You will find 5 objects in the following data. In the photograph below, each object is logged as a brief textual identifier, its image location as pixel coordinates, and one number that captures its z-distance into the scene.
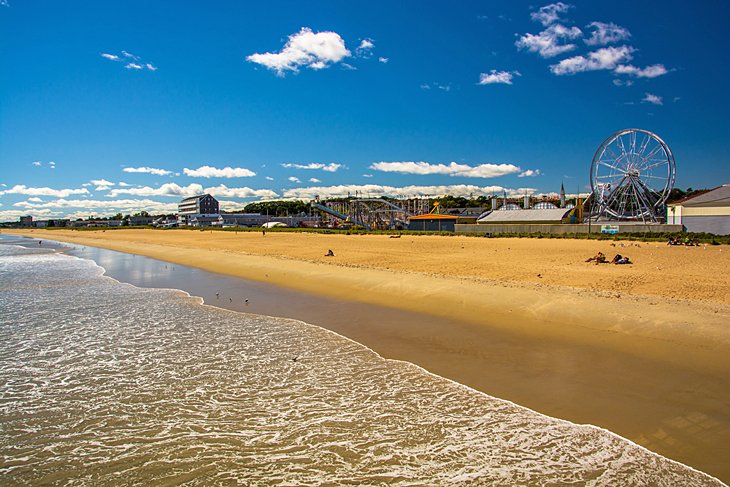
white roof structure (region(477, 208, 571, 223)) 66.31
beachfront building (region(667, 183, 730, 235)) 46.94
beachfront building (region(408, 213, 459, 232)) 68.44
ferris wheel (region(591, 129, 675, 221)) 60.88
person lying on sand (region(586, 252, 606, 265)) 21.38
